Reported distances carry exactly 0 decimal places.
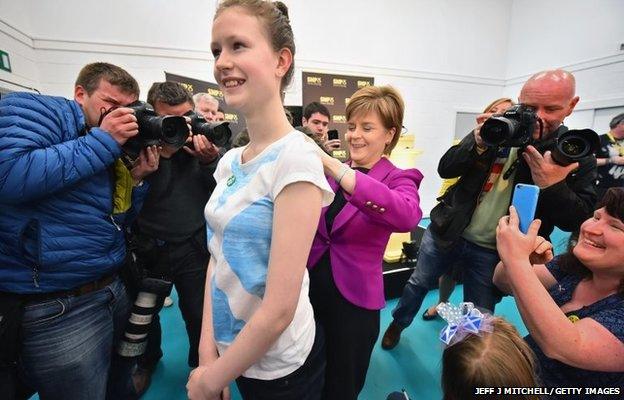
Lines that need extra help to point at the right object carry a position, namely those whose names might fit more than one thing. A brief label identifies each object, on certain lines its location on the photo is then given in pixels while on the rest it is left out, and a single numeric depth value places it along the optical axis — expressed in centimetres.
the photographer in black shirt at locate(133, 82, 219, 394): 151
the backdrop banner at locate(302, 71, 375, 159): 459
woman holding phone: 83
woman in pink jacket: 106
